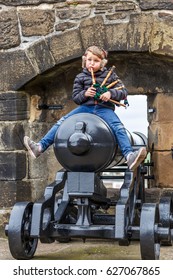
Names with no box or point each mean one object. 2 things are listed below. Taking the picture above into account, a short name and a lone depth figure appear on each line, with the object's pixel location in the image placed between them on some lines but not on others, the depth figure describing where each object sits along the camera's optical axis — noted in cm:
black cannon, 377
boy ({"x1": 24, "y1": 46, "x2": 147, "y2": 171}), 405
